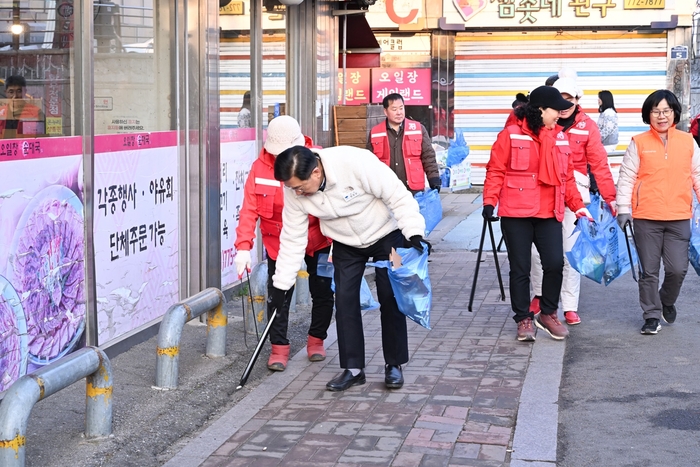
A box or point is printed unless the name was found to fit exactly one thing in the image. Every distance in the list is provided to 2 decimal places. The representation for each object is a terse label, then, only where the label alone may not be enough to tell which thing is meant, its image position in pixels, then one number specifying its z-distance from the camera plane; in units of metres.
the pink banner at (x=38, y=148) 5.61
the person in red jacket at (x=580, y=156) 8.15
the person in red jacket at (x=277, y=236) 6.43
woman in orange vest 7.87
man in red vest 10.71
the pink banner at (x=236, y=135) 9.07
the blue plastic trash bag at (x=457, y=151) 18.72
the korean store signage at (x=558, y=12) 20.00
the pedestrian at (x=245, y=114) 9.48
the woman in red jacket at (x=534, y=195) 7.46
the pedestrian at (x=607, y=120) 13.62
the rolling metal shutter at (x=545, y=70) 20.42
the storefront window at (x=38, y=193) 5.71
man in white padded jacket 5.97
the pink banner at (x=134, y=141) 6.77
